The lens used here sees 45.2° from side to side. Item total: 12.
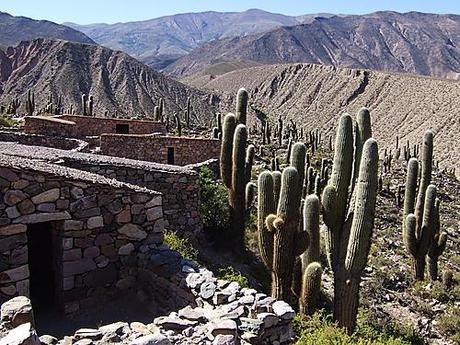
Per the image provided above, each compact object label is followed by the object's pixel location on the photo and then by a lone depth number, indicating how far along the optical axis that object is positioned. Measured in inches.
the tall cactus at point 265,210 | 411.5
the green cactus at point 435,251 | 668.1
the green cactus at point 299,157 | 482.0
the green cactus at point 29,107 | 1363.2
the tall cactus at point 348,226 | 398.9
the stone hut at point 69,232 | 274.1
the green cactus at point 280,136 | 1654.5
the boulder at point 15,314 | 220.4
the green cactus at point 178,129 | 1357.4
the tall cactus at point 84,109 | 1401.1
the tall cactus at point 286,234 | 394.6
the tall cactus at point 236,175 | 550.6
